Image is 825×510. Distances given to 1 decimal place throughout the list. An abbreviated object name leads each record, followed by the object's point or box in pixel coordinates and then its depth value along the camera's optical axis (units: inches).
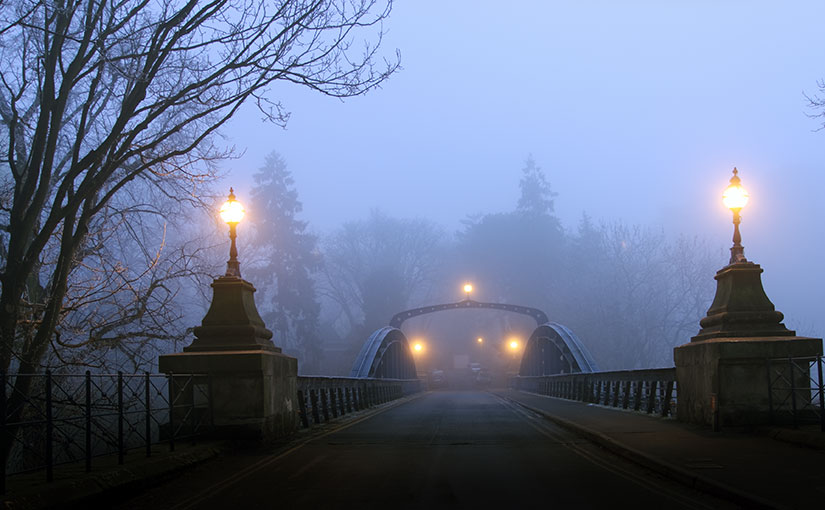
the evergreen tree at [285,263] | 2881.4
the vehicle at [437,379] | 3176.7
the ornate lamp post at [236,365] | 474.6
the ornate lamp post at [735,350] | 478.0
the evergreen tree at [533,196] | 4116.6
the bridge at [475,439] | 306.8
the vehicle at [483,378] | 3233.3
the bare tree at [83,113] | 474.0
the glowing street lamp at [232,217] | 542.9
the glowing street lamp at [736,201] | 545.3
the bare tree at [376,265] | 3024.1
